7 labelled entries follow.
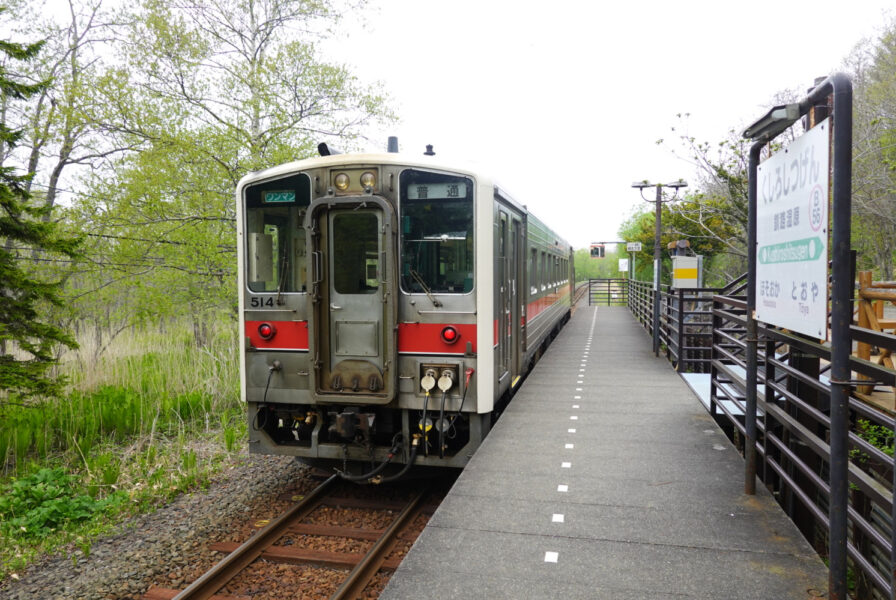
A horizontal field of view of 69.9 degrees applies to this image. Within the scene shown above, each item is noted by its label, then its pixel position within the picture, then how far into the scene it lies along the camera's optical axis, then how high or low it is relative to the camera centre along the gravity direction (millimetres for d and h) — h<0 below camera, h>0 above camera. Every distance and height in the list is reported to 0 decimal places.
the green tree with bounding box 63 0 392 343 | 10969 +2504
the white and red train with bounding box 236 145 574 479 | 5293 -195
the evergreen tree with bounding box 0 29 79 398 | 6934 +1
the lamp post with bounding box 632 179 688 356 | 11797 +714
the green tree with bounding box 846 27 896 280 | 15406 +3100
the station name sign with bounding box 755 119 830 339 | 2598 +206
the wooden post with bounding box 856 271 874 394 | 5903 -229
